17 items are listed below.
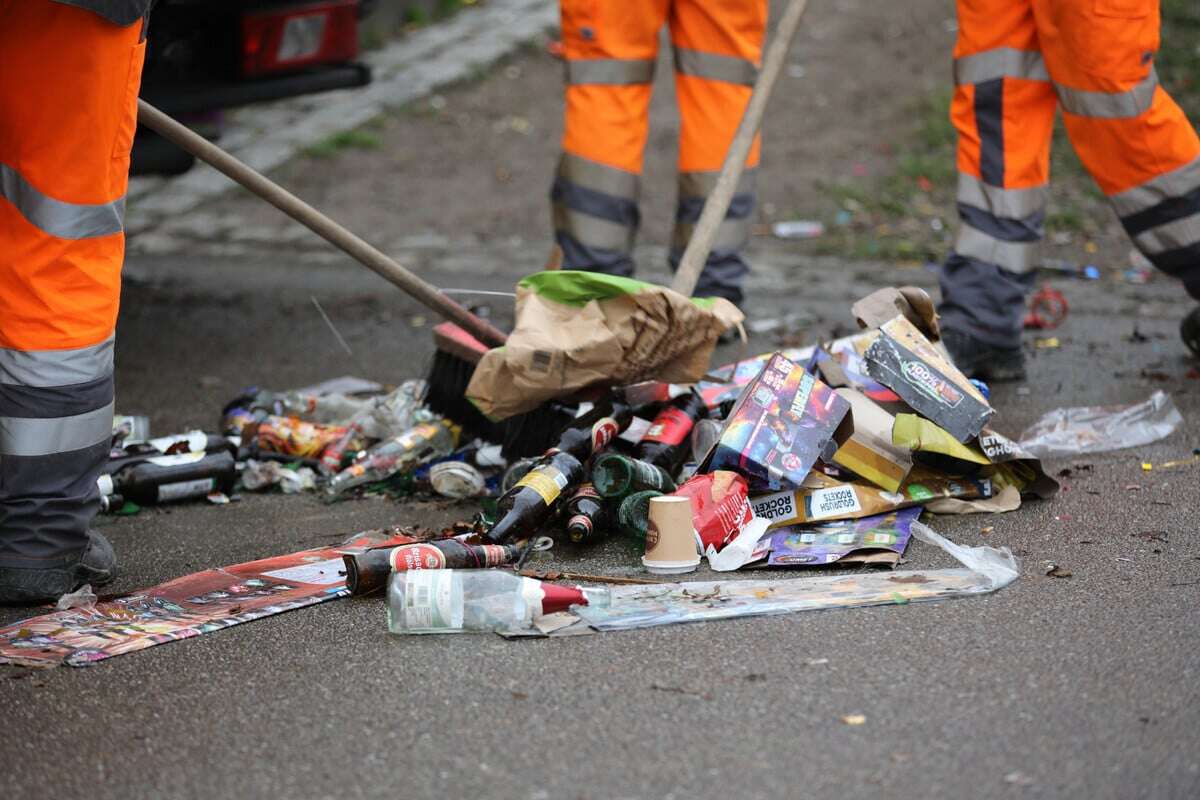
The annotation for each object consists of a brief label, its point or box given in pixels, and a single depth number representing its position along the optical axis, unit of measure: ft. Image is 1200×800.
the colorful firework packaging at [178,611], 15.05
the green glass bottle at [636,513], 17.62
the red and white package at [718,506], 17.31
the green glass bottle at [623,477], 17.99
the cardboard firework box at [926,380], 19.04
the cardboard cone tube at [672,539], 16.85
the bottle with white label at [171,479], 20.86
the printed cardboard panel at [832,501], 18.10
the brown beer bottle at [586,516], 17.48
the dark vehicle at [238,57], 28.09
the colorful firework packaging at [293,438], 22.93
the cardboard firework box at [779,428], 17.94
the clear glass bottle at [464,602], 15.03
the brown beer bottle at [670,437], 19.17
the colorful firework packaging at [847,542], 17.01
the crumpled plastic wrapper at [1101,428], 22.30
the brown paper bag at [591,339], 19.15
